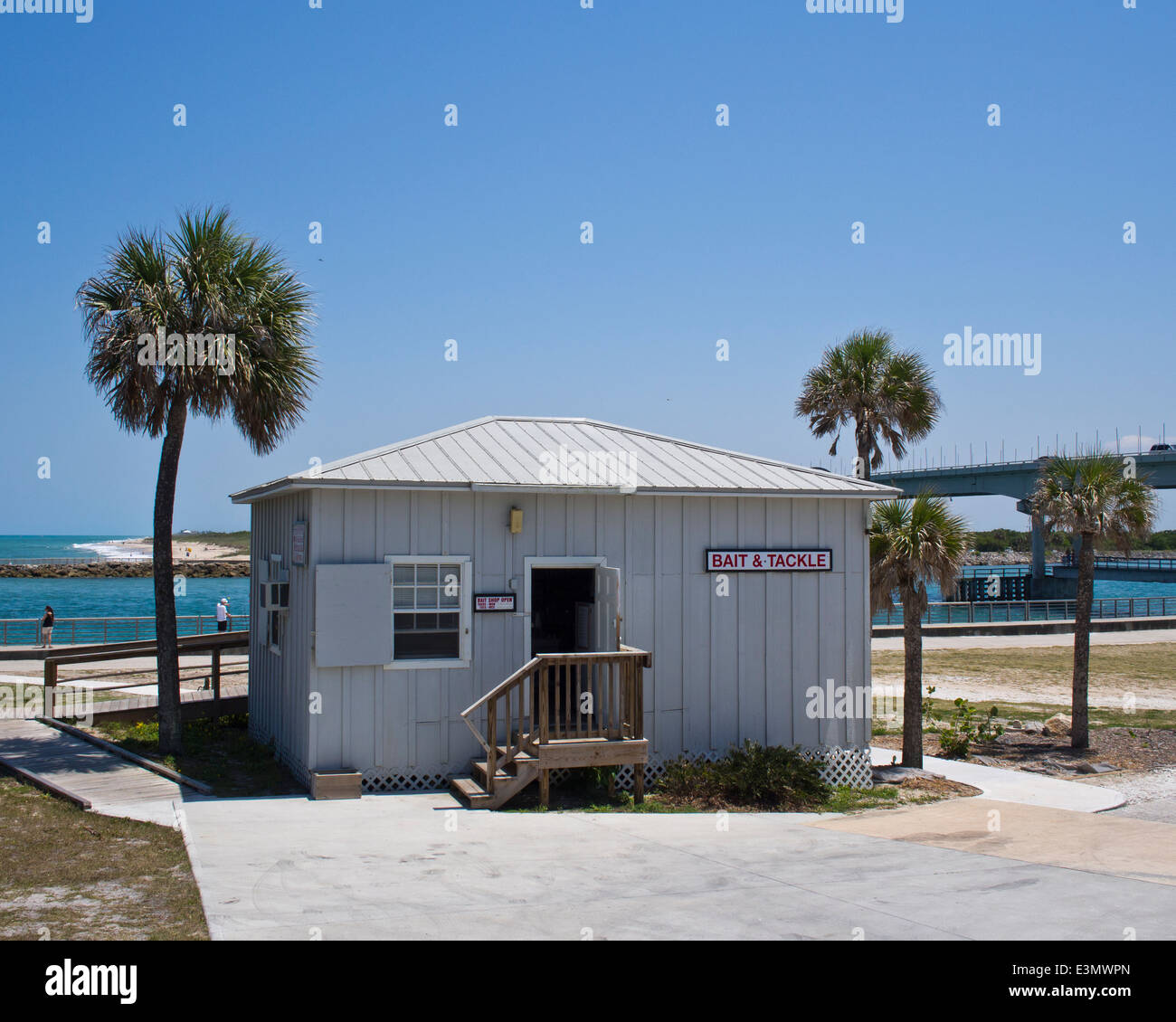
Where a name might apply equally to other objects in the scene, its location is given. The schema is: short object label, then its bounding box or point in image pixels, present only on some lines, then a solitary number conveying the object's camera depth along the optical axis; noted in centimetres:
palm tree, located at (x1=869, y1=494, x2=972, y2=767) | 1409
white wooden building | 1077
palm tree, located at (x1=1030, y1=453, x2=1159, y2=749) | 1661
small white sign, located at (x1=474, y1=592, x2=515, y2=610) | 1130
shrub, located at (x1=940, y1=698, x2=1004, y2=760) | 1611
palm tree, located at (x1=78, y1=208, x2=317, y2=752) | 1204
